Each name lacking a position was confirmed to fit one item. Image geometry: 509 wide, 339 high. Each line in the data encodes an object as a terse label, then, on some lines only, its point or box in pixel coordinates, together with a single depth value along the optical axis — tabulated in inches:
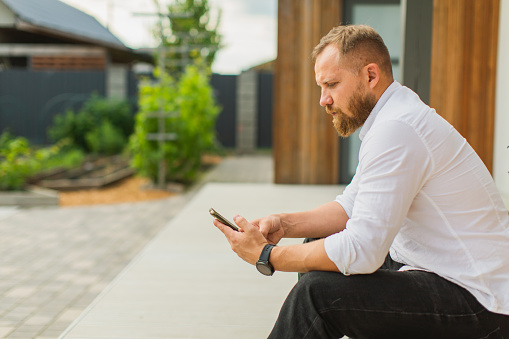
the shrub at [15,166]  244.7
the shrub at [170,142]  282.0
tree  552.7
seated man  52.1
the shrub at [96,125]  398.6
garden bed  273.6
